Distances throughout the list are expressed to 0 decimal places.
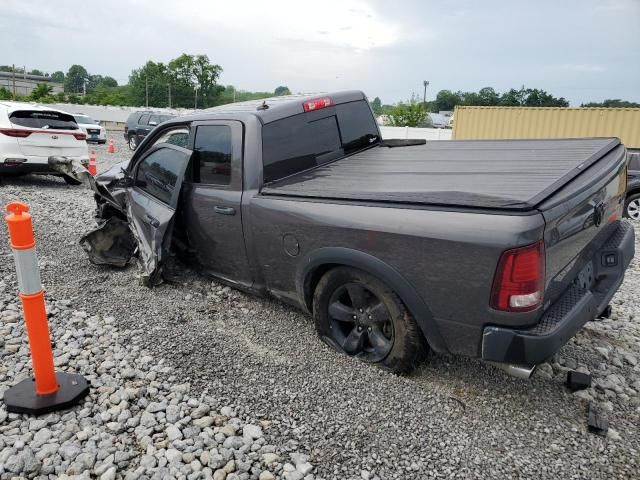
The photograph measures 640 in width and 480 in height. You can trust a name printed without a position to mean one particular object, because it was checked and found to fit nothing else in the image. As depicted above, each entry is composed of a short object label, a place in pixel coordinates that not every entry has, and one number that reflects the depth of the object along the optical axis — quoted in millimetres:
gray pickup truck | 2342
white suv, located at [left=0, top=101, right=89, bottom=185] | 8969
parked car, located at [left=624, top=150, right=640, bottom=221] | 8500
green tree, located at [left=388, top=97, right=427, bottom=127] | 39094
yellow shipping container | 15586
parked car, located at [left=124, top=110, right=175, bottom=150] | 21297
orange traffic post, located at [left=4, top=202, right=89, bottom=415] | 2489
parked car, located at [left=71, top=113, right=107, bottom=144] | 22047
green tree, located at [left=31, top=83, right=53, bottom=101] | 47147
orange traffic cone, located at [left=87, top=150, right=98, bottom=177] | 10017
